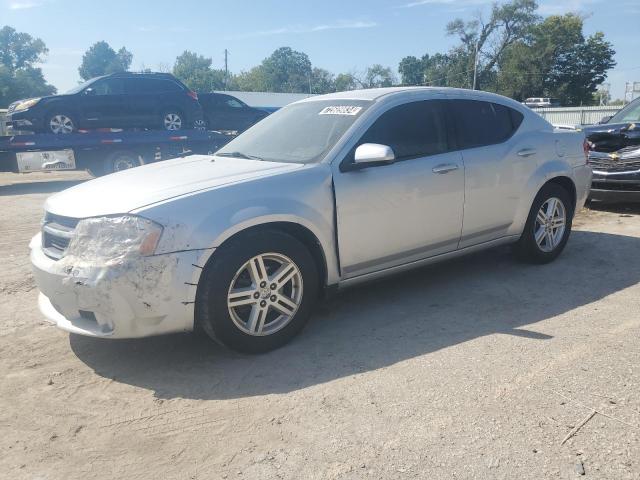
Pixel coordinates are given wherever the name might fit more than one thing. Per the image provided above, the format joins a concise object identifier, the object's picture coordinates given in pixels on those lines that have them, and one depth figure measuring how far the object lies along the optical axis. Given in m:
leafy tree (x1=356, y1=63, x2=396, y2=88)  93.50
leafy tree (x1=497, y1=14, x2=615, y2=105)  71.56
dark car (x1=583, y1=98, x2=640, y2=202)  7.75
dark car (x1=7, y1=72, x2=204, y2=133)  12.59
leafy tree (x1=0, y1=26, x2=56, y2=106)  109.25
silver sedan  3.26
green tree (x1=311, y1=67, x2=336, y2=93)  109.12
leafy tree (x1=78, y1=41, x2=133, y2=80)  141.62
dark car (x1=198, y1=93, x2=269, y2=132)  17.58
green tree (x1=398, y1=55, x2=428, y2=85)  106.12
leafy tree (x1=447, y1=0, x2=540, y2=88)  71.31
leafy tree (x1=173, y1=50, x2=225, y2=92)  107.75
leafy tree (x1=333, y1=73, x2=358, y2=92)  109.11
